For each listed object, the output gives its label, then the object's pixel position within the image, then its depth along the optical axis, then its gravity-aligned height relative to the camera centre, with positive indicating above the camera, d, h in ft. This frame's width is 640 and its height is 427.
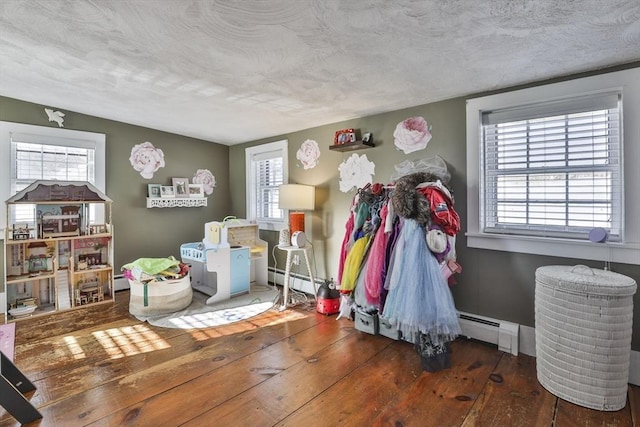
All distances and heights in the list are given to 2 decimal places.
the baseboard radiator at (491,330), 7.70 -3.18
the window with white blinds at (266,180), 13.80 +1.37
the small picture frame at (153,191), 13.19 +0.85
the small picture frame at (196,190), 14.48 +0.96
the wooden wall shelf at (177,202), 13.12 +0.38
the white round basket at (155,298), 9.96 -2.79
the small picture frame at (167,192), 13.44 +0.82
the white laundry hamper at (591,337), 5.62 -2.42
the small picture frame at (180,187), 13.86 +1.07
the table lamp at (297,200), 11.47 +0.34
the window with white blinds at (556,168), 6.61 +0.91
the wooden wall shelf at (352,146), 10.26 +2.11
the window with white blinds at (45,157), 10.25 +1.95
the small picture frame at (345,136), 10.57 +2.48
